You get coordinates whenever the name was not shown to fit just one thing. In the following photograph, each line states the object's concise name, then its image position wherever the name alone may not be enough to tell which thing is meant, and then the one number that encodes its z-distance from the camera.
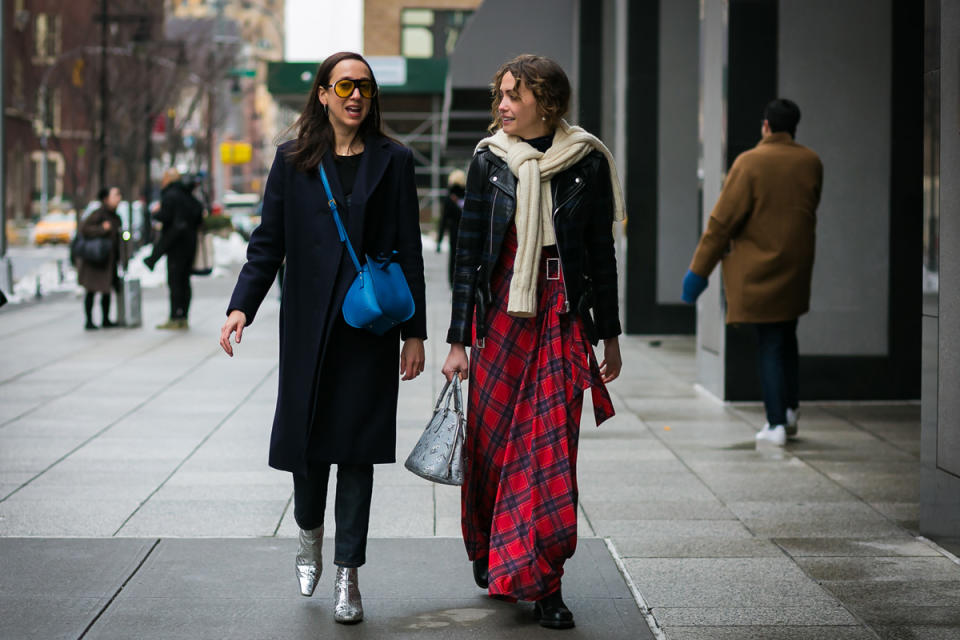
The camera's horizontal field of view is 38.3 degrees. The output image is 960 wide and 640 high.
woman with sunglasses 4.64
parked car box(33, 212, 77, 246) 50.56
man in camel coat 8.08
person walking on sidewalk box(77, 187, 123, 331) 16.03
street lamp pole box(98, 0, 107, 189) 26.77
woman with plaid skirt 4.59
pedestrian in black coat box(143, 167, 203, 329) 16.42
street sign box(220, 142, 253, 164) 61.59
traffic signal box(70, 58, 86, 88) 35.34
